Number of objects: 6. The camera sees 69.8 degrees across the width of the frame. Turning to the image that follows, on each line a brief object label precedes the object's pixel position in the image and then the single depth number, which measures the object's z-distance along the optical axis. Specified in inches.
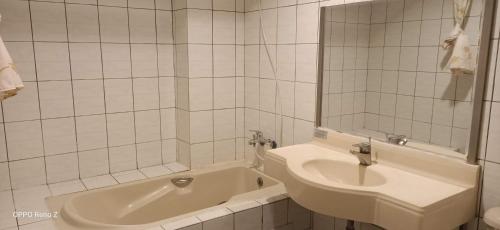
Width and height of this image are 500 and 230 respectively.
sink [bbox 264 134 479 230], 49.0
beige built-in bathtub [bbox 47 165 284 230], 75.0
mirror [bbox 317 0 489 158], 56.1
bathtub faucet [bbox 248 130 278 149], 95.0
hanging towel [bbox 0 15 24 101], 55.1
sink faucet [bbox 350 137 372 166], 64.5
